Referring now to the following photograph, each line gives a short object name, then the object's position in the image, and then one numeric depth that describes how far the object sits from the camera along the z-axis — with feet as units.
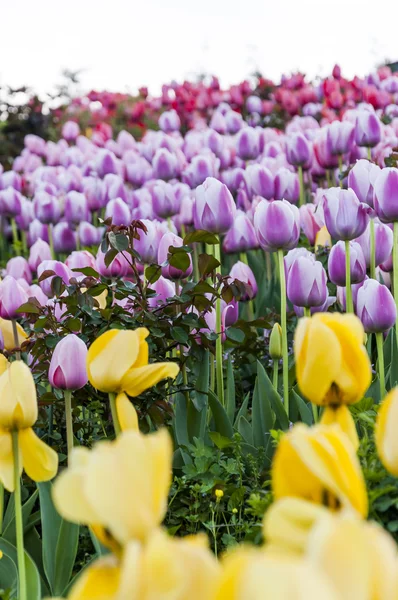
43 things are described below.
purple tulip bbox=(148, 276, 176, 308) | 15.44
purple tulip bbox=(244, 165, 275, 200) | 21.88
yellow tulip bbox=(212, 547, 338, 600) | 3.31
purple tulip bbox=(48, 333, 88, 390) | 11.32
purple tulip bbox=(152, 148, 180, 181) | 27.30
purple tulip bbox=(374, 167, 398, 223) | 13.73
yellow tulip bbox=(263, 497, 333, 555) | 4.58
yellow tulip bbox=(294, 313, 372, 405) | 6.84
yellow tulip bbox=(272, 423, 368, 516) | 4.90
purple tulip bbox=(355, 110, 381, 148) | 24.00
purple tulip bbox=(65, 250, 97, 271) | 18.01
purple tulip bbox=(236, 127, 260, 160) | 29.63
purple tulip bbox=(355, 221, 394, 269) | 16.07
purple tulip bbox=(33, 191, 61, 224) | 27.66
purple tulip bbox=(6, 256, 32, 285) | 22.51
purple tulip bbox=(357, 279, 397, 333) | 13.46
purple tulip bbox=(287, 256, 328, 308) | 13.71
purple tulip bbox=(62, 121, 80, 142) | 46.92
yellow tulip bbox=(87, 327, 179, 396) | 8.57
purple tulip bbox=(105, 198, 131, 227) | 21.97
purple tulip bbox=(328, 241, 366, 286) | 15.07
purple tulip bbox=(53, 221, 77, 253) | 26.96
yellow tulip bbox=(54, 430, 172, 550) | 4.53
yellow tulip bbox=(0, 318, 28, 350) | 16.06
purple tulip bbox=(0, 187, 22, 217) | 30.89
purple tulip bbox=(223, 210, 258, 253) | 20.11
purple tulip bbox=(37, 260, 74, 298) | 16.62
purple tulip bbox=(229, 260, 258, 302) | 18.47
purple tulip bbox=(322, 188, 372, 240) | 14.03
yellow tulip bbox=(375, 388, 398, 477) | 5.84
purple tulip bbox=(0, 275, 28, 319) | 15.88
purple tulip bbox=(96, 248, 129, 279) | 16.78
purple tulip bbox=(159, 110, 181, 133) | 40.06
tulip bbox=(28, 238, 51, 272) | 23.88
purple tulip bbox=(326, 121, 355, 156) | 24.66
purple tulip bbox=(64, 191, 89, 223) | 28.07
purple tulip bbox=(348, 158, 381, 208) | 15.57
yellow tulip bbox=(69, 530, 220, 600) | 4.09
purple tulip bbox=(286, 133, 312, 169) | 25.70
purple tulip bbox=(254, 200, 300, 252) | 14.08
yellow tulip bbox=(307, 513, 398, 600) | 3.72
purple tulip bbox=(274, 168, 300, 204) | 22.07
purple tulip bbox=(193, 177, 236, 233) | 14.98
